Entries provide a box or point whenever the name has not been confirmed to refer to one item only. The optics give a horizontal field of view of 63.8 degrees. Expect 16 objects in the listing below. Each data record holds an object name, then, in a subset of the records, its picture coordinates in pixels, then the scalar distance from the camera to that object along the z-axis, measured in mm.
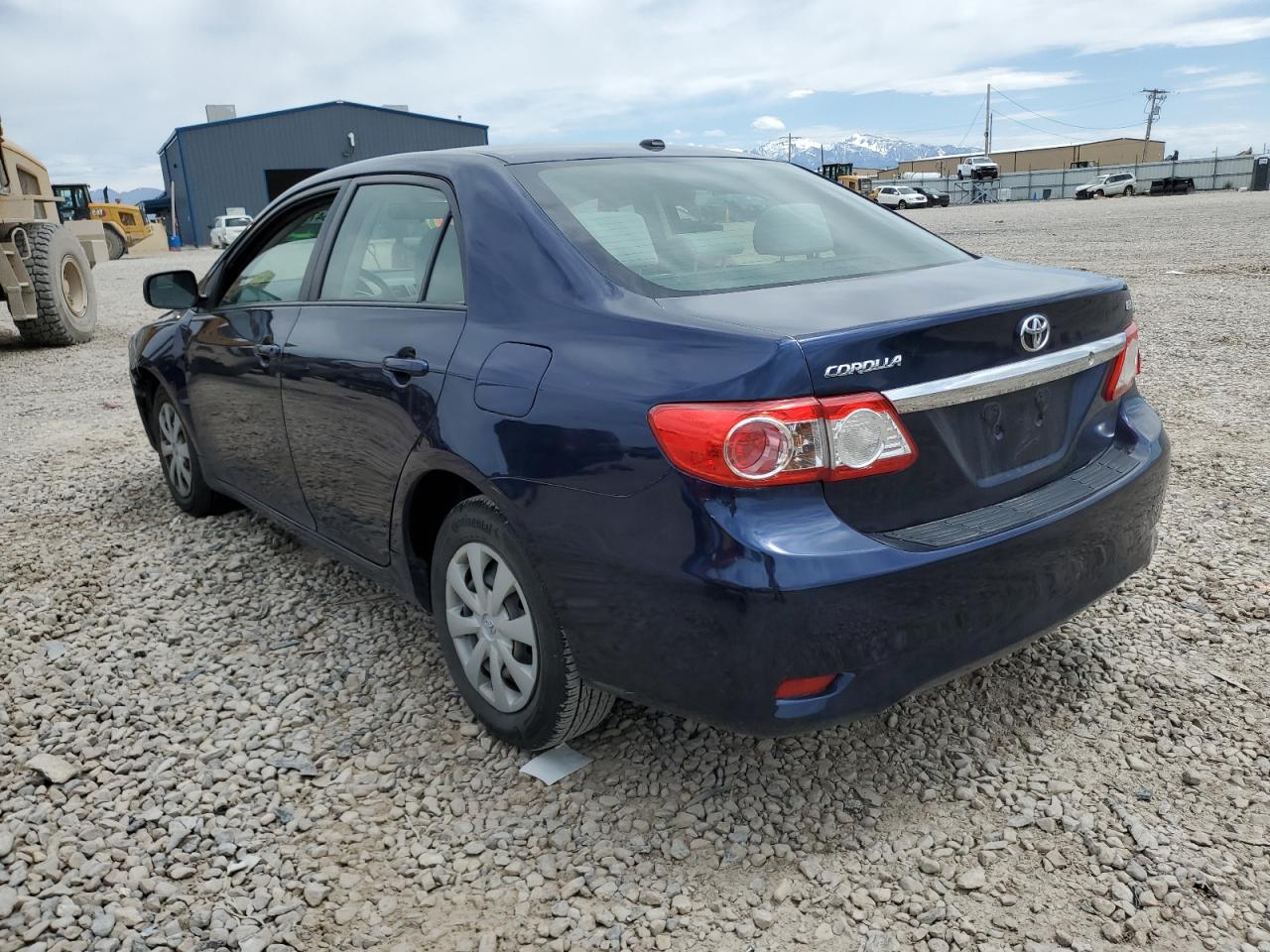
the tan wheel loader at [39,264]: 10828
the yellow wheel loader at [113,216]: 25225
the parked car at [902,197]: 51312
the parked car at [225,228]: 37375
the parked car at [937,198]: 54381
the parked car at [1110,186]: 50656
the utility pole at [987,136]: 109875
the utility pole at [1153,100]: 107750
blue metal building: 44062
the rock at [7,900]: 2270
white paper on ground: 2695
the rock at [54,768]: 2772
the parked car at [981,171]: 58906
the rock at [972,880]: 2215
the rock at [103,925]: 2205
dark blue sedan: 2061
